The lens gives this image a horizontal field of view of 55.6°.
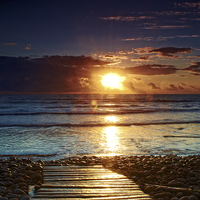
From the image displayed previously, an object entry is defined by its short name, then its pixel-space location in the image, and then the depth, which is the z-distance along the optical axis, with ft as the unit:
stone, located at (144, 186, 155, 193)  14.92
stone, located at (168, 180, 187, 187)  16.07
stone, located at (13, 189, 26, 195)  14.52
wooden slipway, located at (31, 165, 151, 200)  13.34
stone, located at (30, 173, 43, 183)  17.05
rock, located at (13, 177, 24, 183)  16.95
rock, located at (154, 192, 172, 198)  14.01
